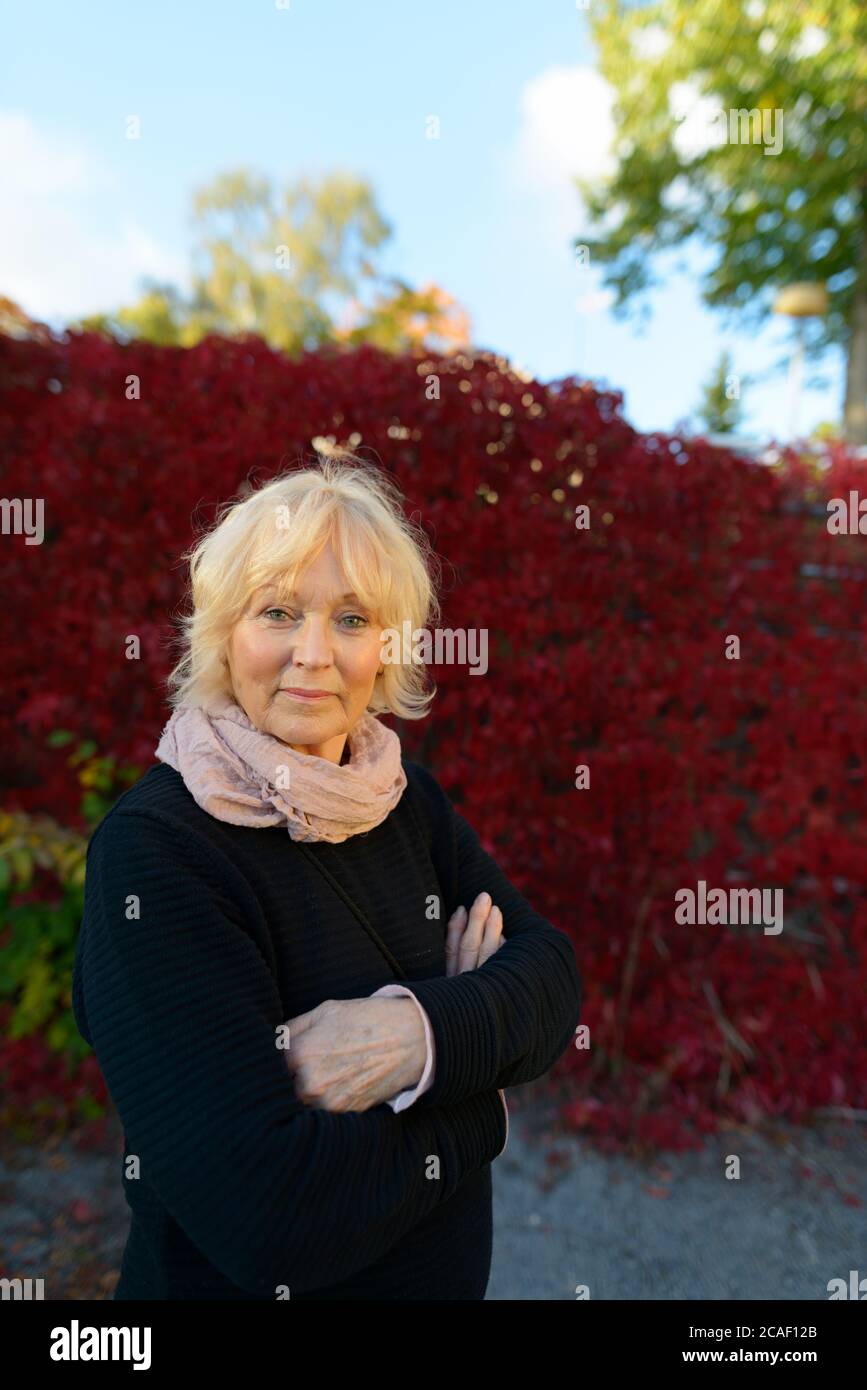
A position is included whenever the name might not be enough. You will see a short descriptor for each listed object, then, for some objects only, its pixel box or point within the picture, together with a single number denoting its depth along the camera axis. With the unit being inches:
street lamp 429.7
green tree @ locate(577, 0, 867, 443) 349.1
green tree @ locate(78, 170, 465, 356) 1414.9
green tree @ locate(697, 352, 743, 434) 939.7
